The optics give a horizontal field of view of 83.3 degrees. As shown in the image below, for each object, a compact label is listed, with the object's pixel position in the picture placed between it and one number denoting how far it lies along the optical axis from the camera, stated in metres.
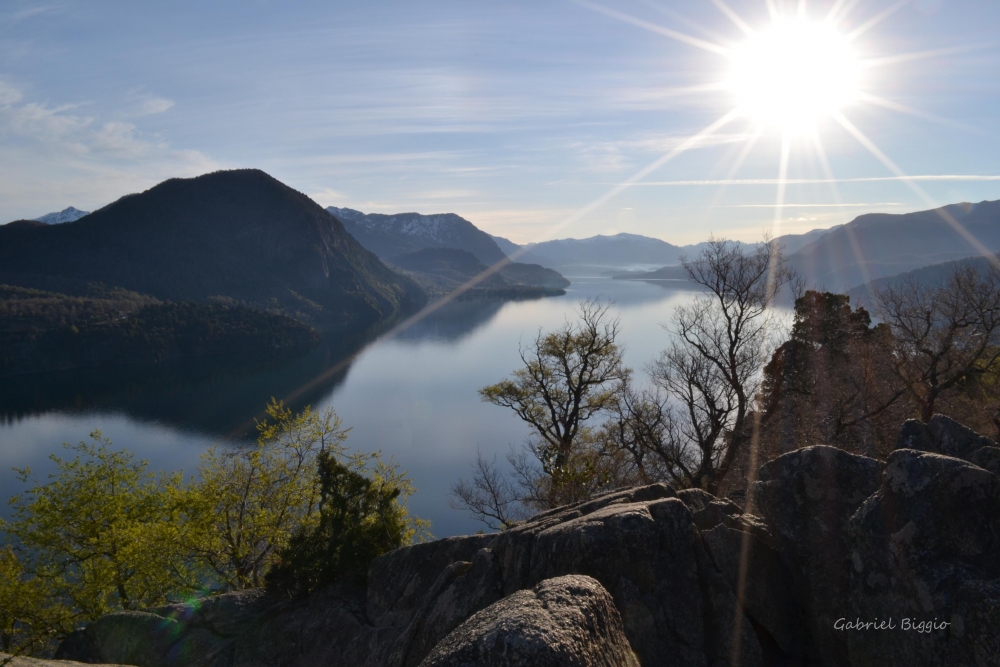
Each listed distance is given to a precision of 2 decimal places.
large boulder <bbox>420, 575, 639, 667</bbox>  3.81
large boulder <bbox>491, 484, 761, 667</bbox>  6.64
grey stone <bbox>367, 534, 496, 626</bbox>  9.84
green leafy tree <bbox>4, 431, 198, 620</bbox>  14.77
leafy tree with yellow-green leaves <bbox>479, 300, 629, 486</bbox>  24.27
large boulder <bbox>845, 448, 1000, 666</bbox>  5.01
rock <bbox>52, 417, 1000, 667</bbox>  4.77
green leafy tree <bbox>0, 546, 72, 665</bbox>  14.66
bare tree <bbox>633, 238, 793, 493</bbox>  18.41
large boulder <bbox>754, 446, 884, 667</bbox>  6.58
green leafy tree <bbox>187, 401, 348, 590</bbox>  15.84
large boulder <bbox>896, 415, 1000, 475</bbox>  7.77
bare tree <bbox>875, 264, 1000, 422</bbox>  18.94
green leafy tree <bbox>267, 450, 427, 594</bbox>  11.36
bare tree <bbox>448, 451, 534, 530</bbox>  31.78
